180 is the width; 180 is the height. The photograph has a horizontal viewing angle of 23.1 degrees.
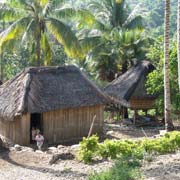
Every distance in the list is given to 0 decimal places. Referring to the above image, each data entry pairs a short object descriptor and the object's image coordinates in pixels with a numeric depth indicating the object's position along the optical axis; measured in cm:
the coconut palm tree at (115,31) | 3117
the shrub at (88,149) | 1454
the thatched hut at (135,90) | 2752
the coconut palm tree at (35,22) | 2628
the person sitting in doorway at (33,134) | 2108
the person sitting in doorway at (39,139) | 2003
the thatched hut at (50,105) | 2109
